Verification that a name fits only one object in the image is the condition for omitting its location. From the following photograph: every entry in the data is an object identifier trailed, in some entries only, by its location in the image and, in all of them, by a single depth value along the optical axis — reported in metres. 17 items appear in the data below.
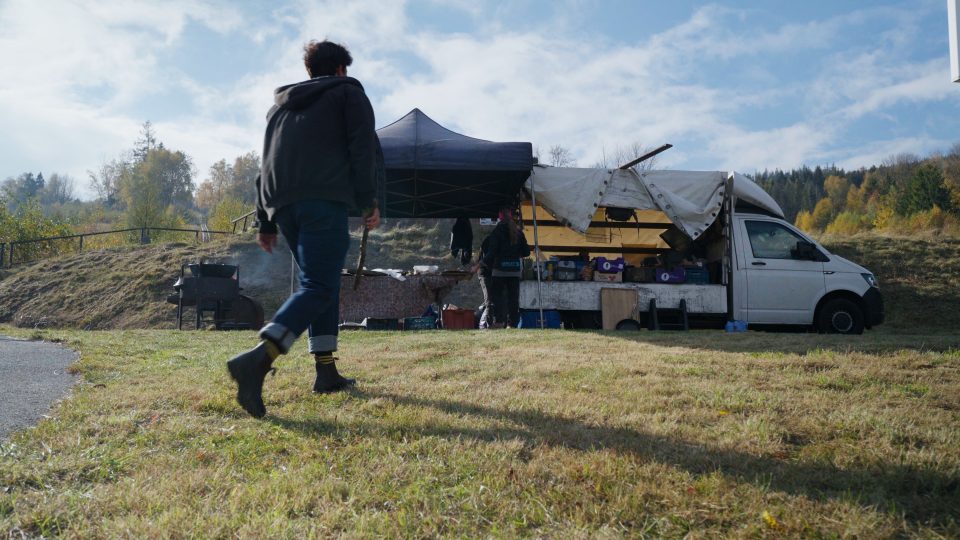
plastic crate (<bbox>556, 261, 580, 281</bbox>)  10.16
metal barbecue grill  13.43
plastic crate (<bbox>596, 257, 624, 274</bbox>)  10.23
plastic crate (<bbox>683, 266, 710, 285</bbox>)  10.20
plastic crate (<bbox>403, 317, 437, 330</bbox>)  10.95
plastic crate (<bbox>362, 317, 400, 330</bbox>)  11.14
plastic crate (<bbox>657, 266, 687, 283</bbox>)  10.16
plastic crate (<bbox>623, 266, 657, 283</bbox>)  10.30
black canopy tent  9.32
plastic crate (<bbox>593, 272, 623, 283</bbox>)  10.20
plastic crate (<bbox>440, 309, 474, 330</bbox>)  11.34
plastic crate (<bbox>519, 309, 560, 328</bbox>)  9.92
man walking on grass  3.36
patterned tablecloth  11.39
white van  9.82
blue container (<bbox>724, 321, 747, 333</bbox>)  9.74
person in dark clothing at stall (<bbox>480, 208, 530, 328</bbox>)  10.01
